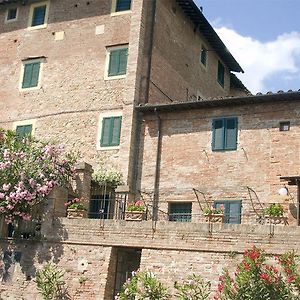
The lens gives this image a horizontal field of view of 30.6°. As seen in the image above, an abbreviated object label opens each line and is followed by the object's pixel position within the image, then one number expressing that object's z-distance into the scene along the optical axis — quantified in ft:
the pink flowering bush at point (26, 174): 62.43
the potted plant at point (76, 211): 62.28
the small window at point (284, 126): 66.80
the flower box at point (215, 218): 56.24
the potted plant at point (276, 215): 56.39
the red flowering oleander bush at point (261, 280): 47.29
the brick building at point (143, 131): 56.75
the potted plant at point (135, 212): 58.95
